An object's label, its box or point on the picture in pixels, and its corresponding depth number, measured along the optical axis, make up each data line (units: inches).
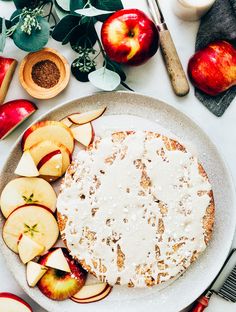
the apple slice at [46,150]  54.2
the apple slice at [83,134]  56.0
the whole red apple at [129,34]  53.4
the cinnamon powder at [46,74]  56.8
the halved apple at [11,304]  55.7
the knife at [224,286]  56.2
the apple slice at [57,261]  54.7
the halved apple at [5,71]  55.8
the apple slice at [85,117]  56.3
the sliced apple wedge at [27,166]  54.4
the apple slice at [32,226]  54.1
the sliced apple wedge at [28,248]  54.6
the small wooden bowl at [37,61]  56.2
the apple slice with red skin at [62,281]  54.9
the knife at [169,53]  56.2
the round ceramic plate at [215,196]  55.9
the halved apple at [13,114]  55.9
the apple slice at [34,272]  55.1
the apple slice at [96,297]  55.5
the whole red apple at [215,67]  55.6
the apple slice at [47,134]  54.9
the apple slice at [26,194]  54.9
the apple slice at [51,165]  54.1
